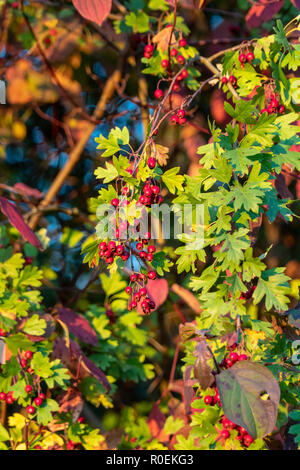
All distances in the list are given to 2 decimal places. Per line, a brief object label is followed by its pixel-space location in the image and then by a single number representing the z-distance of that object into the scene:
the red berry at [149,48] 1.34
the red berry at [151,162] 1.13
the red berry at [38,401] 1.25
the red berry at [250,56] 1.22
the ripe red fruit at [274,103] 1.19
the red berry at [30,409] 1.25
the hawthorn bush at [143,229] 1.13
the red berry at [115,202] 1.13
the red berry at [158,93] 1.28
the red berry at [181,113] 1.18
